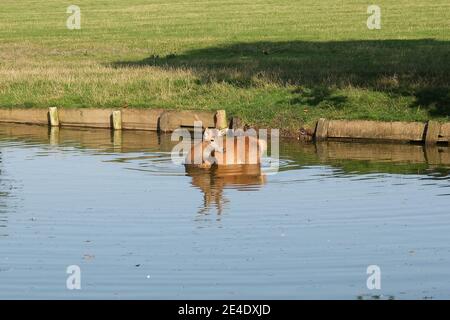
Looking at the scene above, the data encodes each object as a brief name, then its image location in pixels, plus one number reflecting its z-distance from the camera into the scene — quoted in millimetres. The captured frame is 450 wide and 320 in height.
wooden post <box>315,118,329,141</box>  26984
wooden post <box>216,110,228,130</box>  27562
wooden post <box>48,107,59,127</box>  30422
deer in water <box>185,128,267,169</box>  22141
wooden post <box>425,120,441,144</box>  25828
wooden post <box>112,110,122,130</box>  29500
